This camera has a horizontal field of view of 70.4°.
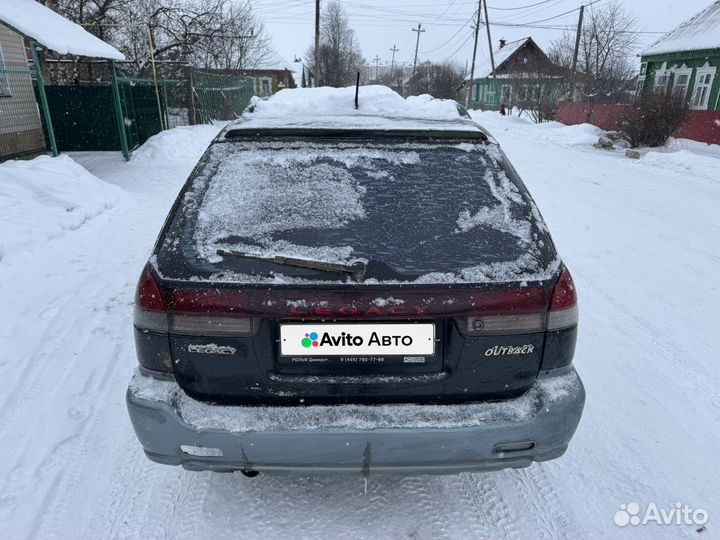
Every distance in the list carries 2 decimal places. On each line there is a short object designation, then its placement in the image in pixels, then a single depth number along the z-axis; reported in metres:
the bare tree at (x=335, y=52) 51.34
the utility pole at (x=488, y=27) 35.59
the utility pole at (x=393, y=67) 99.81
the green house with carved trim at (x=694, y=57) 24.78
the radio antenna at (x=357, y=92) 3.42
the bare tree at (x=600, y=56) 31.49
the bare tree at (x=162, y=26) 19.45
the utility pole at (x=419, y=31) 75.31
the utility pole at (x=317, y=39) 32.66
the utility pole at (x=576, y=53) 29.72
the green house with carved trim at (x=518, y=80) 28.53
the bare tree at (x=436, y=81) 50.38
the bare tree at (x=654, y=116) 15.15
